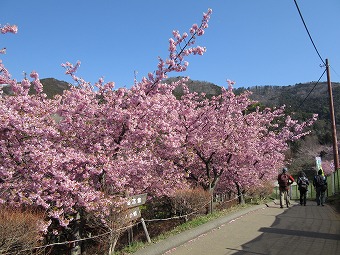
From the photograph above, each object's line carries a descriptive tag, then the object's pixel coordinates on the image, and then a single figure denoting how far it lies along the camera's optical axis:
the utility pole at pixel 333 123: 19.23
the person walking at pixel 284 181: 14.09
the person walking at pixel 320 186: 15.03
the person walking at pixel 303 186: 15.69
